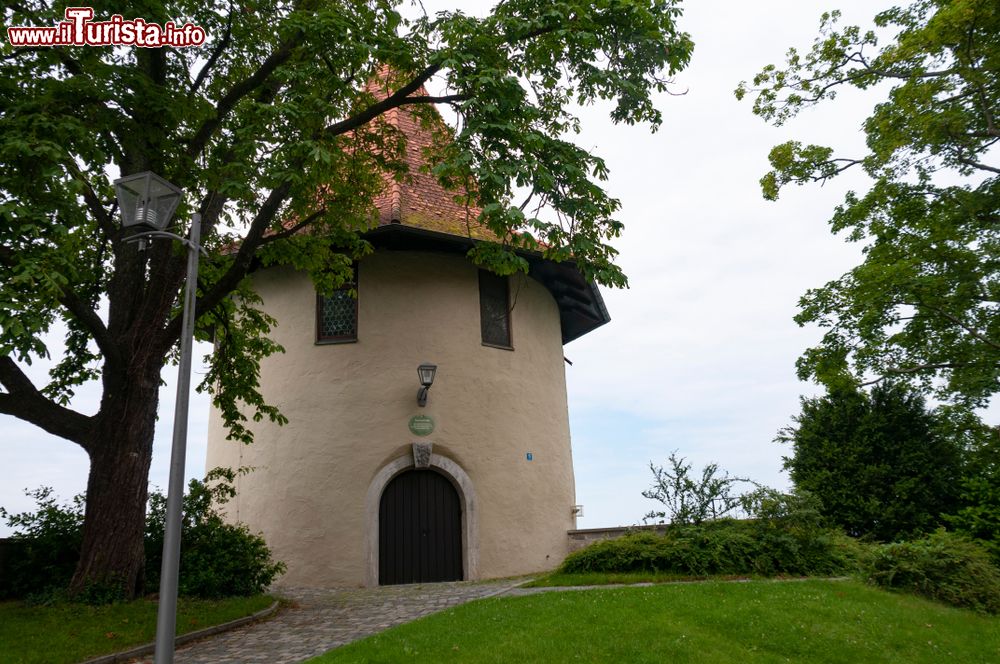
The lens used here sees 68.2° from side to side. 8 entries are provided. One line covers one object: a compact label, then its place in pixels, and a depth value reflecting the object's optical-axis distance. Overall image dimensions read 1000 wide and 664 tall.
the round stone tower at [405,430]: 14.10
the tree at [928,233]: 14.27
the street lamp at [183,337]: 5.63
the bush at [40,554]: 10.91
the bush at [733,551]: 11.22
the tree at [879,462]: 14.09
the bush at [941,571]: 9.70
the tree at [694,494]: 12.47
